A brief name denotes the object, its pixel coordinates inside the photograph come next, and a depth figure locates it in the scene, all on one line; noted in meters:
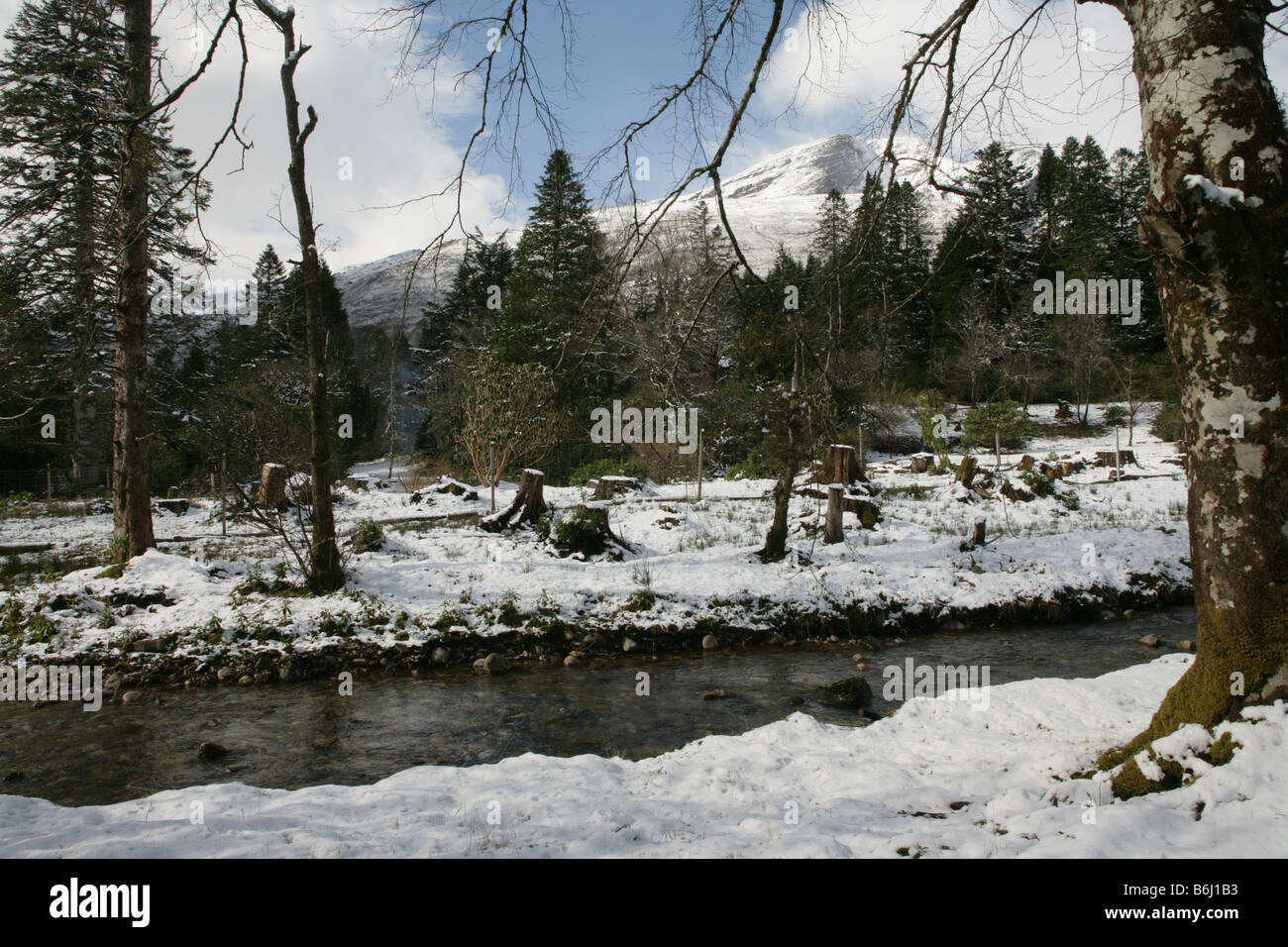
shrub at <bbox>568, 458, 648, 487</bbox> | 22.12
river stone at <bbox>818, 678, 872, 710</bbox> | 6.63
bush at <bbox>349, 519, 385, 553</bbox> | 11.43
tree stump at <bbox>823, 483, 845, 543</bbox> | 12.10
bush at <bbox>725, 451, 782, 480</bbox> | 21.31
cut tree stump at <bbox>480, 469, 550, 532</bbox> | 13.44
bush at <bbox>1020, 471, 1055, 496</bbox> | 15.50
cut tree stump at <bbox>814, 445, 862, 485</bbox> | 15.32
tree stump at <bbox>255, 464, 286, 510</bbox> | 15.69
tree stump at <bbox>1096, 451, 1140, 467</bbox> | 21.84
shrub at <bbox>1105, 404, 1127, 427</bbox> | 30.75
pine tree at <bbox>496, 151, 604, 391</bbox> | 26.77
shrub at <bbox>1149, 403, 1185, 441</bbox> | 28.25
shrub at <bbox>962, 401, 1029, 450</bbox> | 24.75
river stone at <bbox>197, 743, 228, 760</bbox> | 5.62
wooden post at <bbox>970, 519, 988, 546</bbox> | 11.62
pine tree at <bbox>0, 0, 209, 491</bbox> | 6.57
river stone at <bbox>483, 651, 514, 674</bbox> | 8.09
